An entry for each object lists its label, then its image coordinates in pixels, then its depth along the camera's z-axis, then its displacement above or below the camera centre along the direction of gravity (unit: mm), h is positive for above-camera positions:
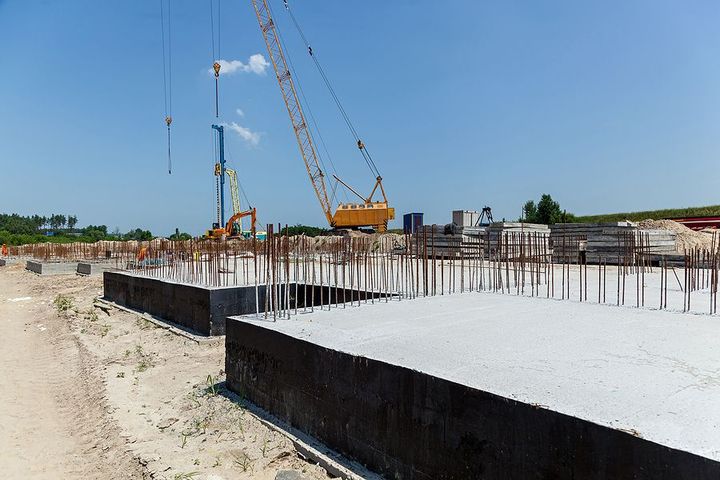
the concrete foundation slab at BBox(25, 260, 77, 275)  24266 -1642
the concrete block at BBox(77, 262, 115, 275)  21953 -1490
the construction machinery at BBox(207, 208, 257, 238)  40438 +432
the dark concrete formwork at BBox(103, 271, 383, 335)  8633 -1313
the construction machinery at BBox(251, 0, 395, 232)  38312 +1490
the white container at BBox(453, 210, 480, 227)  21791 +517
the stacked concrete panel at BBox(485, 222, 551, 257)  18438 +22
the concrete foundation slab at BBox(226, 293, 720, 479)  2365 -989
